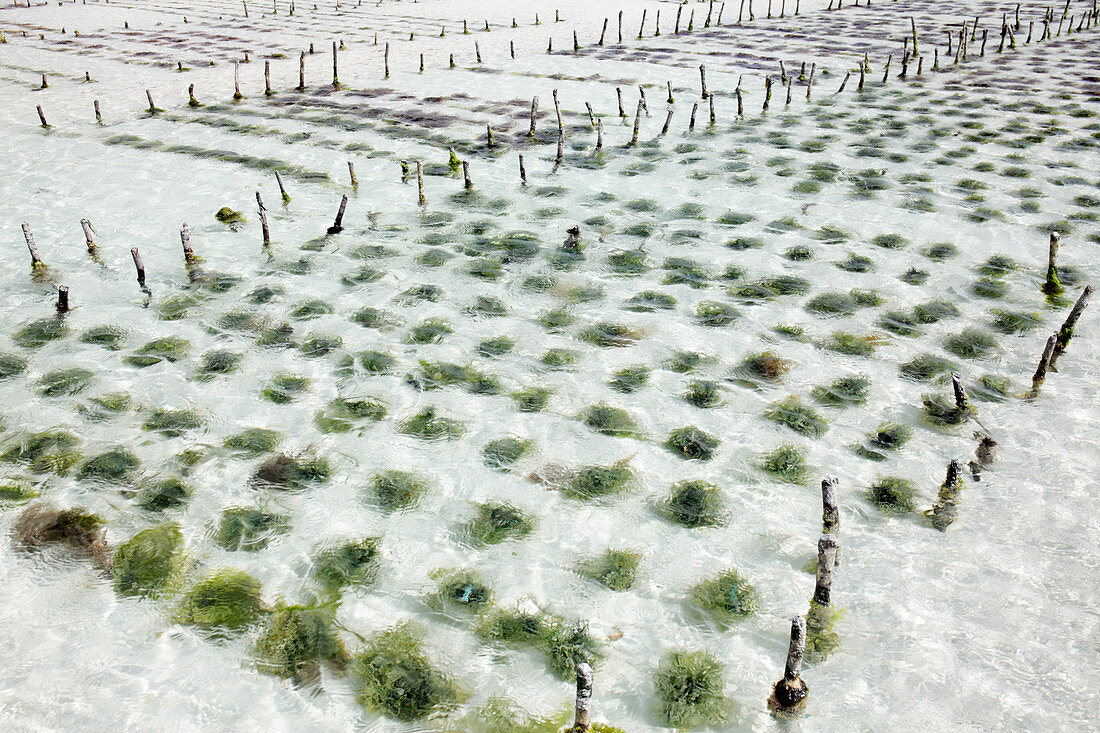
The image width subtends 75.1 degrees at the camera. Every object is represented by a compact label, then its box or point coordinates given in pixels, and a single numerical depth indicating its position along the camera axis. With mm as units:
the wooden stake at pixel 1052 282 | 10086
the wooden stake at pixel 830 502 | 5914
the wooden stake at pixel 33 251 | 10500
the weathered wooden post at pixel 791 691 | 4922
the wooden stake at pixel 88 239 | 11109
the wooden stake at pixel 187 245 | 10702
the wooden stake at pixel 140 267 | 10117
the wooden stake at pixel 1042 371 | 7895
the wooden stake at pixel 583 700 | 4426
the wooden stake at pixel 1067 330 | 7855
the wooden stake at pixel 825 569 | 5238
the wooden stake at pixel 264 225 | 11531
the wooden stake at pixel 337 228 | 12195
